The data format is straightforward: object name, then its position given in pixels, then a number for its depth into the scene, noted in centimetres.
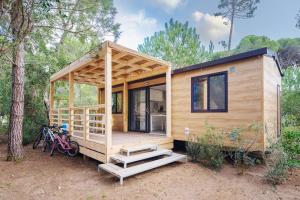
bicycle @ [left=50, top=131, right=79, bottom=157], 571
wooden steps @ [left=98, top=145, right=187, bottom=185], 384
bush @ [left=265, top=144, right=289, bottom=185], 374
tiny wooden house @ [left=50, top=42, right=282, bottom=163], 443
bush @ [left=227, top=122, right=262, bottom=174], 433
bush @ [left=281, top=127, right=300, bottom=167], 391
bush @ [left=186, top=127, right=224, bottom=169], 455
